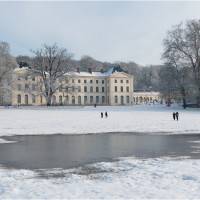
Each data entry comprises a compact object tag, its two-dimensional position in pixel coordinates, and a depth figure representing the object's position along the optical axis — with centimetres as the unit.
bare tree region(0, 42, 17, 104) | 7500
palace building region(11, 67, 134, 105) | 13250
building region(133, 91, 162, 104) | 14900
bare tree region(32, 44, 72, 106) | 8606
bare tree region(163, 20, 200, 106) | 7423
